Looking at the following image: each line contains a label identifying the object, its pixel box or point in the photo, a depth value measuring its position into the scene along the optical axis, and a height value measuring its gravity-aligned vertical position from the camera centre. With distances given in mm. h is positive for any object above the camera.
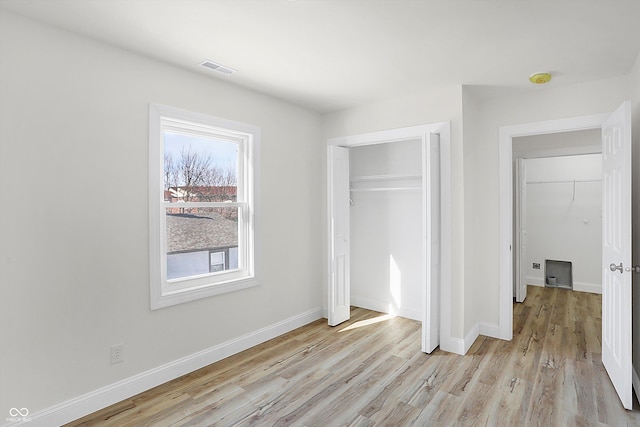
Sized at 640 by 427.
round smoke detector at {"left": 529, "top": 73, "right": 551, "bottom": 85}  2946 +1145
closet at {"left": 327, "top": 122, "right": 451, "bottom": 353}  3279 -167
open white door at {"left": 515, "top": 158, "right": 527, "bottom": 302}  4879 -320
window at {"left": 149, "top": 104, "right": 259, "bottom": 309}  2709 +65
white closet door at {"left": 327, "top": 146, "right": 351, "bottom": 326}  3949 -273
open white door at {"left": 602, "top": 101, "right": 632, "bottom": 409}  2318 -301
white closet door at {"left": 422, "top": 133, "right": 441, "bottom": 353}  3193 -198
